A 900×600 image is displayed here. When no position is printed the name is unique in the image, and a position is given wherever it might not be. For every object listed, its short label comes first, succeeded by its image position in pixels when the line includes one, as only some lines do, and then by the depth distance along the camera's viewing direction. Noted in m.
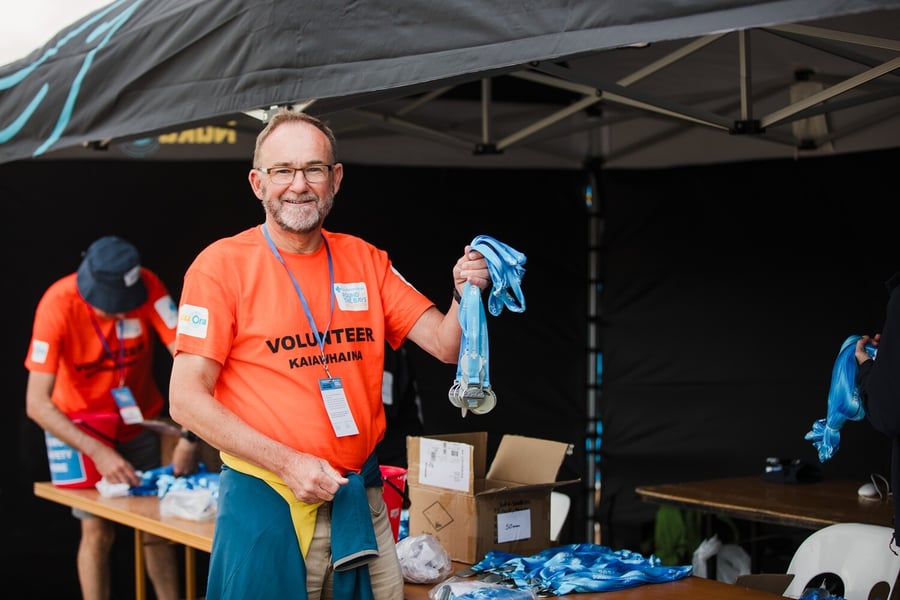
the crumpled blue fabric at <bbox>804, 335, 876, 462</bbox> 2.63
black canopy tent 2.02
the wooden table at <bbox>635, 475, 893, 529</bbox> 3.30
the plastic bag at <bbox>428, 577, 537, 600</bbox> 2.36
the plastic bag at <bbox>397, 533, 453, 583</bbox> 2.58
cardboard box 2.81
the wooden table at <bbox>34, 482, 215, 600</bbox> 3.22
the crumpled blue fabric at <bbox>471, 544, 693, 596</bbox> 2.51
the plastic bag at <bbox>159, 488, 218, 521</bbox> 3.38
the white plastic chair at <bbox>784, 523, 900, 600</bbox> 2.74
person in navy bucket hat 3.93
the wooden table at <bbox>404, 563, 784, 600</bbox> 2.44
